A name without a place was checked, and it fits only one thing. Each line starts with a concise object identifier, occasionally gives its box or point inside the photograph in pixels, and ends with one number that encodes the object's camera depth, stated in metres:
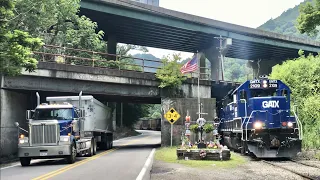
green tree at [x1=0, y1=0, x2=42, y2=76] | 11.31
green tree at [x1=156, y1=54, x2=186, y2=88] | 21.90
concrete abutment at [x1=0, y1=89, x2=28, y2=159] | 16.49
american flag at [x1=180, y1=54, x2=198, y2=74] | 20.21
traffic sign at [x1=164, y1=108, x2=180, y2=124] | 19.40
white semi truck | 12.99
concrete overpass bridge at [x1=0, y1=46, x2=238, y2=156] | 17.30
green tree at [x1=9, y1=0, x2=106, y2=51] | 14.76
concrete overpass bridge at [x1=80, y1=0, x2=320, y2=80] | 28.00
